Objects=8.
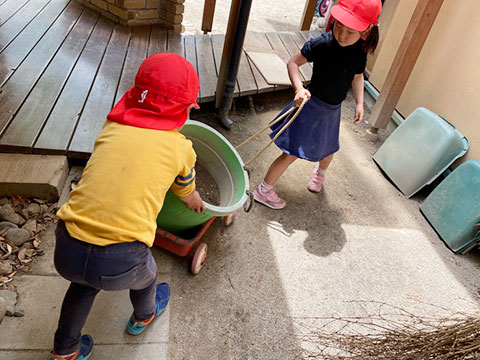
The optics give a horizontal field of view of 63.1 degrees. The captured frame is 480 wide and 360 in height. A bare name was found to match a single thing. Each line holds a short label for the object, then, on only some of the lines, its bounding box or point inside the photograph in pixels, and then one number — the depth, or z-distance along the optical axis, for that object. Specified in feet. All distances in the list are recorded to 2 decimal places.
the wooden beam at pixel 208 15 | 13.08
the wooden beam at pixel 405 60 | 9.73
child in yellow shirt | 3.92
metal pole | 8.31
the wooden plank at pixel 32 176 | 6.35
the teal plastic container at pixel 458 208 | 8.31
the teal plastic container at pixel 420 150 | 9.33
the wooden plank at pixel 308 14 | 15.02
